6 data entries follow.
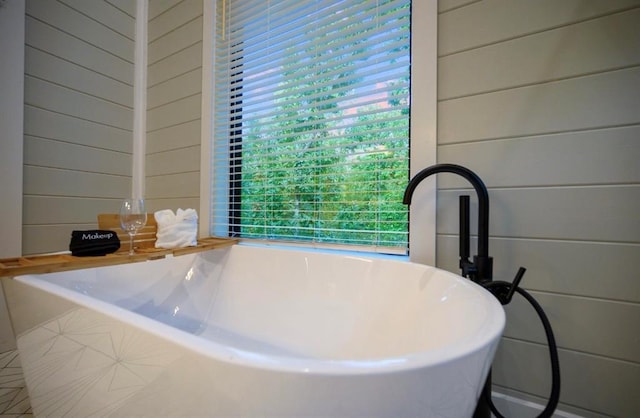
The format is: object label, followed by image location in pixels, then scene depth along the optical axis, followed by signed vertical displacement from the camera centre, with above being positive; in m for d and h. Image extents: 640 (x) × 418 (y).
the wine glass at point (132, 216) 1.25 -0.04
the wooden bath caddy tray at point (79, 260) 0.91 -0.22
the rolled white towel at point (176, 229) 1.46 -0.12
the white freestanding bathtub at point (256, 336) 0.39 -0.32
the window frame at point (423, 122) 1.14 +0.39
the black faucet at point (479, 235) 0.86 -0.08
